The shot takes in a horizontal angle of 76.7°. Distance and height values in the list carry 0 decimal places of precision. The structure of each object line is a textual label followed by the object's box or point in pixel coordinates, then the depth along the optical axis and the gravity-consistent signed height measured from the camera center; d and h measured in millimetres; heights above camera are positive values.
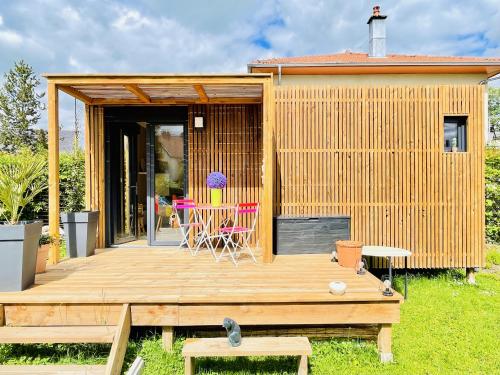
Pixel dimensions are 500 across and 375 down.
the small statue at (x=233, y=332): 2330 -1112
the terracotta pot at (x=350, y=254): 3736 -860
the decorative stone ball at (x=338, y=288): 2756 -930
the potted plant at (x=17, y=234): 2887 -463
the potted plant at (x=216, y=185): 4375 -32
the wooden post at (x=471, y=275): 4805 -1441
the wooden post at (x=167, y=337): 2764 -1349
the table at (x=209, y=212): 5244 -494
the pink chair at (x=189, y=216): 4703 -556
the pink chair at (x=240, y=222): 4953 -663
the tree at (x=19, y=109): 23759 +5780
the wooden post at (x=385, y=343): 2742 -1410
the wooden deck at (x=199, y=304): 2715 -1044
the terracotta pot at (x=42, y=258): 3488 -828
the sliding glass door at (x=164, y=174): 5328 +153
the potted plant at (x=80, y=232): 4418 -681
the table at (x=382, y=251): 3875 -889
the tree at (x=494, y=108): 24766 +6030
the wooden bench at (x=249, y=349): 2260 -1214
